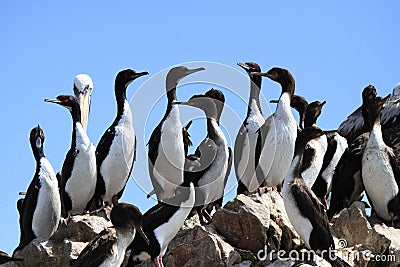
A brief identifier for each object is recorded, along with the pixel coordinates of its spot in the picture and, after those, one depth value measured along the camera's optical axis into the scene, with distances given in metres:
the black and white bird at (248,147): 17.83
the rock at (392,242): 15.96
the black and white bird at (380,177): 17.17
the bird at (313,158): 17.58
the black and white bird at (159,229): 15.19
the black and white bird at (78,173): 17.34
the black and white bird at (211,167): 17.09
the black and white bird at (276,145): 17.23
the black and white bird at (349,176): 17.91
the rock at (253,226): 15.40
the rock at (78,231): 15.84
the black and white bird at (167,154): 17.66
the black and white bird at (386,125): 19.94
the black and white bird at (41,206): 16.92
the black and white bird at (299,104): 19.50
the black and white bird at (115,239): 13.98
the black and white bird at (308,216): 14.78
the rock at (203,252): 14.87
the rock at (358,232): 16.28
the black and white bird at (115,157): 17.67
